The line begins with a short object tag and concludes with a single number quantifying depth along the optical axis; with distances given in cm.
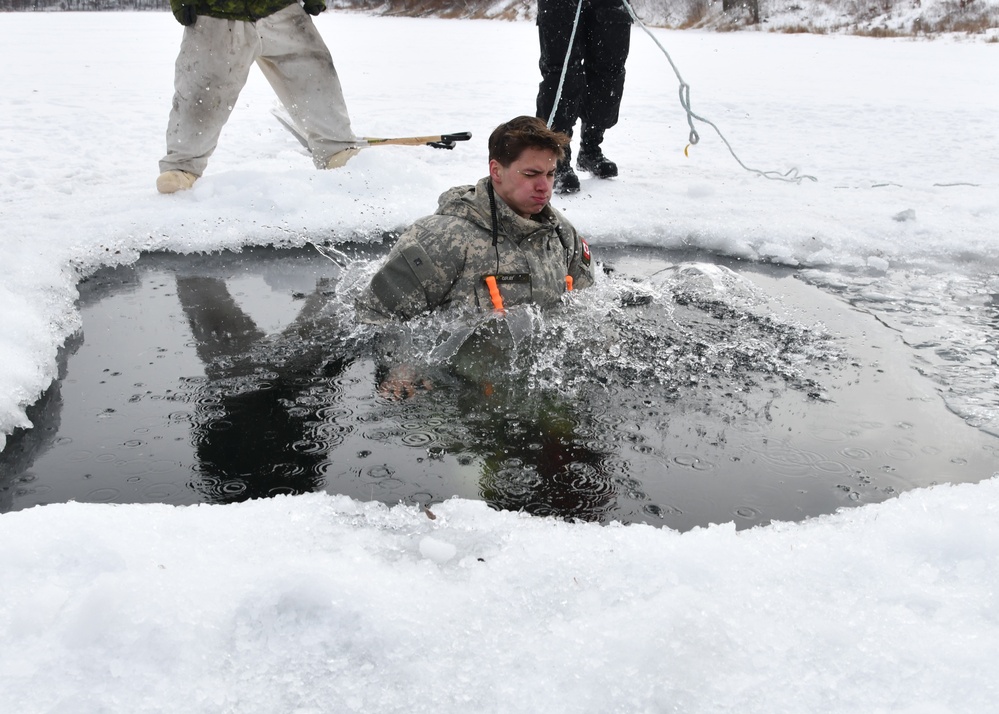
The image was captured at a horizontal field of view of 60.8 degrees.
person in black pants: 632
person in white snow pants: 582
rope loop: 606
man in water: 367
